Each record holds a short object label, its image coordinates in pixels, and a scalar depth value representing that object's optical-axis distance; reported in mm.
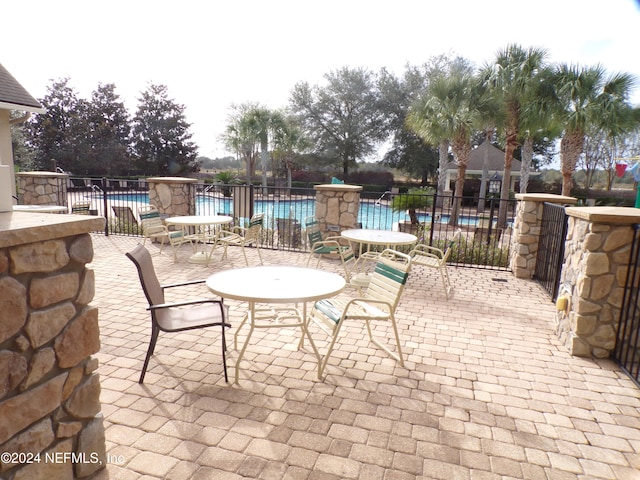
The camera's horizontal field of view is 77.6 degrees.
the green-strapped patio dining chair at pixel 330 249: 4144
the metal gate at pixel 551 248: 4953
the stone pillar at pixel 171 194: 8289
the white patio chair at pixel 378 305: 3004
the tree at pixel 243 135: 26297
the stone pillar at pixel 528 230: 6055
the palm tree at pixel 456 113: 13961
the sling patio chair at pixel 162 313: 2723
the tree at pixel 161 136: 30203
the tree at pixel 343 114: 28484
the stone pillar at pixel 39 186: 8938
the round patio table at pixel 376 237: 5246
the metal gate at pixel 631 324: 3152
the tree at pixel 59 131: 26094
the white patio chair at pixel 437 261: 5233
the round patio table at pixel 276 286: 2729
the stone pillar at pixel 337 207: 7215
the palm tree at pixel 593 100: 12008
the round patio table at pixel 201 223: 6340
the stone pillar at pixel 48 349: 1449
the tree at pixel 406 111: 27078
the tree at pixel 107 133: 27297
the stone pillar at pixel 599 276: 3277
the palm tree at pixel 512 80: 12852
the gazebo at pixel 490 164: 23672
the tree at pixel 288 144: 27688
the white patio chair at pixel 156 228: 6578
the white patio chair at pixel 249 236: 6281
